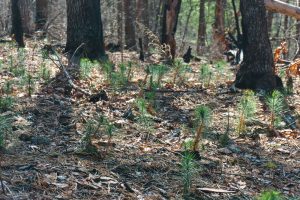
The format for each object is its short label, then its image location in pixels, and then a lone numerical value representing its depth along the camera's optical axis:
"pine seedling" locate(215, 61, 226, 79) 7.86
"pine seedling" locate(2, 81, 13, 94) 5.64
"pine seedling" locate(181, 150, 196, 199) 3.56
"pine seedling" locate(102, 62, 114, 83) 6.76
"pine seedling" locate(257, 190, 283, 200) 2.90
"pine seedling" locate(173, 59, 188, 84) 7.48
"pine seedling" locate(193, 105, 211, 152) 4.30
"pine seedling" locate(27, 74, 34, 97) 5.87
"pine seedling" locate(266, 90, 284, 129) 5.19
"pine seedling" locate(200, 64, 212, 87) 7.25
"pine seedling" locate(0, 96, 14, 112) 5.07
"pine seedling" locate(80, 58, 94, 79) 6.79
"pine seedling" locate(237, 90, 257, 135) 5.14
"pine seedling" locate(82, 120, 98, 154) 4.12
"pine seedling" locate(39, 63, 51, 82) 6.75
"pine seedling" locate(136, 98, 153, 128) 4.91
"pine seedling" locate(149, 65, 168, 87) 6.83
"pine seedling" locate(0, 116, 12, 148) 3.92
